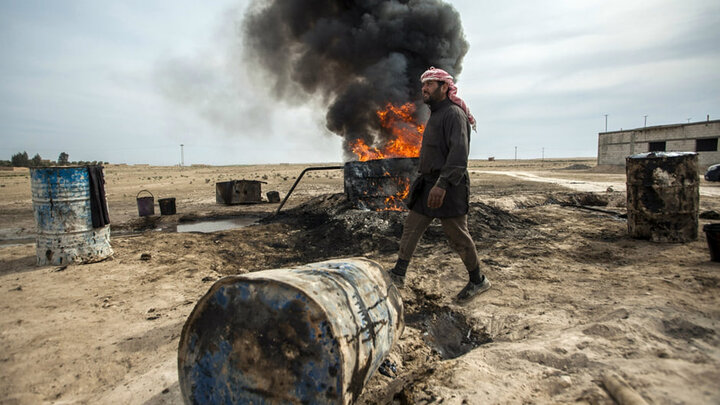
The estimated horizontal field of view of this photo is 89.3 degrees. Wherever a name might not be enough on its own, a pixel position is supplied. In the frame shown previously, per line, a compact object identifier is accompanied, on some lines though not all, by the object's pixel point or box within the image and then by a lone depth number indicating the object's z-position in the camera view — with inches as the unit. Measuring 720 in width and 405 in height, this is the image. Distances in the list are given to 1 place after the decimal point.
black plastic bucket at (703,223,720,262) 164.2
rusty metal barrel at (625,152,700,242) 207.9
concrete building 985.5
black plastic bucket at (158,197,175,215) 409.1
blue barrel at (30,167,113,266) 204.7
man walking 140.0
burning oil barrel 295.7
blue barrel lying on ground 69.5
